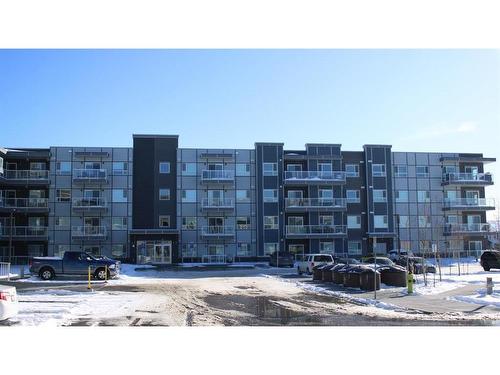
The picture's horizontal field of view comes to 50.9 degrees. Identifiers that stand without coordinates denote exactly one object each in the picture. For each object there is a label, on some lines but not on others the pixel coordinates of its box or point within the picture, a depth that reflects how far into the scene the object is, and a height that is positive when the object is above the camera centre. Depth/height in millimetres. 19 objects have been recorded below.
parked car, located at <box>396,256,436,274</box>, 35719 -2379
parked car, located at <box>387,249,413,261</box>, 45034 -1962
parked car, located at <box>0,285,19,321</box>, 12782 -1716
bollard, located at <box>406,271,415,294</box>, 21922 -2126
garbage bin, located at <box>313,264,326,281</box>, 29469 -2260
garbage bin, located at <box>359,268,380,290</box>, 23289 -2079
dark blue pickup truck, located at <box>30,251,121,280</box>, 30109 -1883
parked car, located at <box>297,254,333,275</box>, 35719 -1950
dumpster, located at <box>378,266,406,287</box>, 24750 -2070
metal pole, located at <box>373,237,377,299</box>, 21144 -1837
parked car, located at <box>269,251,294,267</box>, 48125 -2521
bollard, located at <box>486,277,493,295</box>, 20797 -2181
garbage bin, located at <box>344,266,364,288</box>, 24312 -2084
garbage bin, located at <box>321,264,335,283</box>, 28141 -2195
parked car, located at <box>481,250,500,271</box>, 38094 -2108
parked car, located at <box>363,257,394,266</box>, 36694 -2056
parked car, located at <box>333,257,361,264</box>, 38844 -2173
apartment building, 52250 +3224
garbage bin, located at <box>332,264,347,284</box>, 26242 -2063
